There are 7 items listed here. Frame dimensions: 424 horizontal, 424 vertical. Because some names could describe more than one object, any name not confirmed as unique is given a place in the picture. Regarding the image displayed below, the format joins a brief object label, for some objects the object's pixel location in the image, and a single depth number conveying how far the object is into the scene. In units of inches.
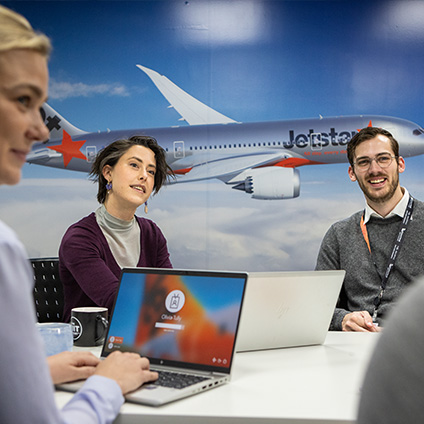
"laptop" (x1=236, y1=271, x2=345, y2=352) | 58.7
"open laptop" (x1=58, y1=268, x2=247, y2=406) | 48.2
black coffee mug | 63.8
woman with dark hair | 80.0
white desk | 39.0
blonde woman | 28.1
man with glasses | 92.4
